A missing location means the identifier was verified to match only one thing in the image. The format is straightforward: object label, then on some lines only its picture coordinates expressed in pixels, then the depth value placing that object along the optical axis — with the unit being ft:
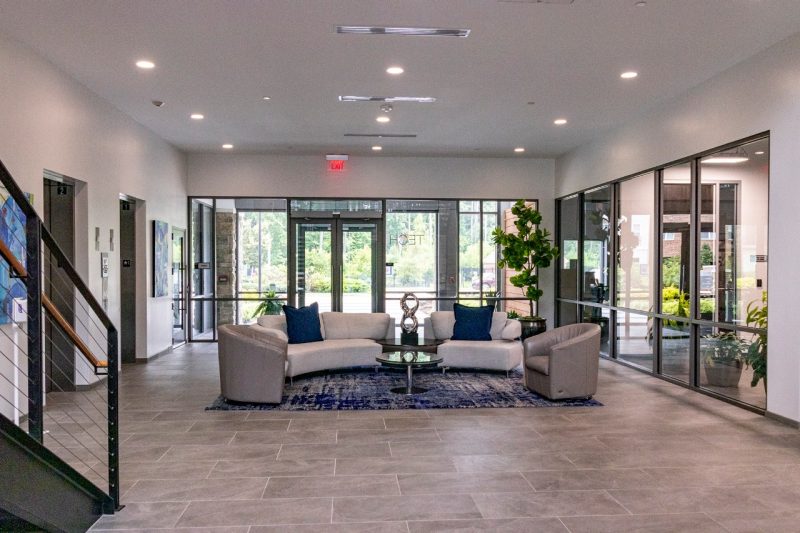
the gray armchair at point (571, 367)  21.84
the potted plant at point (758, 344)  20.47
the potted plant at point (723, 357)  21.98
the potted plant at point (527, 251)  36.65
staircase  9.23
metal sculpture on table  27.46
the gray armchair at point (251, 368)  21.12
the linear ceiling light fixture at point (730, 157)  21.49
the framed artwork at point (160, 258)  31.68
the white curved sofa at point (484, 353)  26.91
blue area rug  21.53
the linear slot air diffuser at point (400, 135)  32.78
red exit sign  38.65
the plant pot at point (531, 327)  36.47
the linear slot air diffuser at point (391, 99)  25.49
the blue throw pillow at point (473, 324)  28.60
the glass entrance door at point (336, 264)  39.29
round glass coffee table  23.11
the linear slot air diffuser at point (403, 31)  18.06
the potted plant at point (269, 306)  39.14
